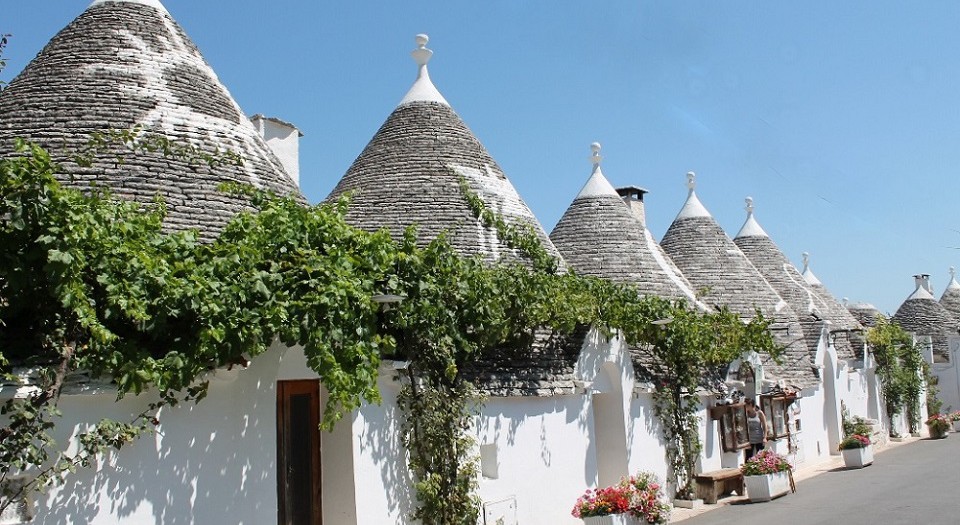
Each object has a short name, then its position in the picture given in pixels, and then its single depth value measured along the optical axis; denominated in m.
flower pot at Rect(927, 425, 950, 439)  27.88
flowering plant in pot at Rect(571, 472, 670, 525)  10.96
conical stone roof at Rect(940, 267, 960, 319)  43.91
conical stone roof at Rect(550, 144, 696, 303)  17.12
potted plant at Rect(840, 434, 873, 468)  19.88
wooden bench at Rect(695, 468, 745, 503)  15.09
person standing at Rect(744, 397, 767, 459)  17.69
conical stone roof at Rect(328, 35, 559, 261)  13.00
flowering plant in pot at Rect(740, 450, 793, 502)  14.91
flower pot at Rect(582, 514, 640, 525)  10.88
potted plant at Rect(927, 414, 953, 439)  27.80
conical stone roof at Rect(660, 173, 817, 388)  21.09
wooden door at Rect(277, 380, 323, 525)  9.06
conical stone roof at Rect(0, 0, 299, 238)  9.10
